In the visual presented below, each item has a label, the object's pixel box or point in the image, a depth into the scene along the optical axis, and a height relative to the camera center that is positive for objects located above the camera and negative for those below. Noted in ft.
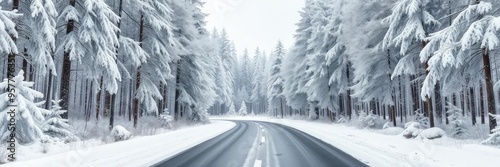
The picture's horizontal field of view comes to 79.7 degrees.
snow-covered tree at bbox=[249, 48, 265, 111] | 258.57 +18.44
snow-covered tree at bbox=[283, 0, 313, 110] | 120.83 +15.61
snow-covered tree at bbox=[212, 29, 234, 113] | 184.24 +23.19
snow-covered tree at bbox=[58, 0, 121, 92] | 39.60 +9.01
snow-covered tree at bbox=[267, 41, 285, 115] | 169.59 +16.30
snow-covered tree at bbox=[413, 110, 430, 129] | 53.62 -3.38
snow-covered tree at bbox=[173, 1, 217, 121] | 80.48 +11.38
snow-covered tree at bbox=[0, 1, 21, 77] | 26.22 +6.31
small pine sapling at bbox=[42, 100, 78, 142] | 33.01 -2.42
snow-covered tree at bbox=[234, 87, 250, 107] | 275.92 +6.79
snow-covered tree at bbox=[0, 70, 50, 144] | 24.86 -0.65
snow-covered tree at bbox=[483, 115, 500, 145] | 29.84 -3.78
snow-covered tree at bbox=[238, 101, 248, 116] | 245.86 -6.44
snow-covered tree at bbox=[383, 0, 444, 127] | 48.75 +13.24
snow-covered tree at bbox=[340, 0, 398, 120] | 62.34 +10.19
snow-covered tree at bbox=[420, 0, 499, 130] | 31.22 +6.11
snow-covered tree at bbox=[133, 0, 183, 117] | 60.07 +12.48
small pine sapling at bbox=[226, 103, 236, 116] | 253.53 -6.55
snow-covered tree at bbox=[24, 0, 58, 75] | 33.50 +8.53
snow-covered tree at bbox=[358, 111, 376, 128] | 66.18 -4.07
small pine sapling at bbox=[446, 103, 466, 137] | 45.62 -3.24
